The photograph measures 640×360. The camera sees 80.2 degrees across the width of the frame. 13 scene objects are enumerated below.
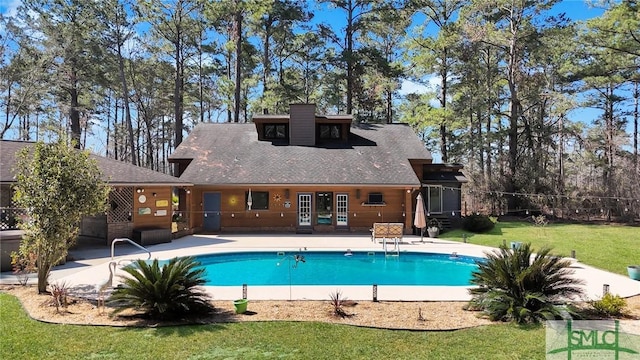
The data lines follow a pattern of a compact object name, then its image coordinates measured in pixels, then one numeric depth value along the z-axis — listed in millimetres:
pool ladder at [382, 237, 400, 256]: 13766
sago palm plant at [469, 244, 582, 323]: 6535
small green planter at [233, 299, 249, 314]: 6898
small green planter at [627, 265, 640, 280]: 9602
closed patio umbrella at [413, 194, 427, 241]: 15776
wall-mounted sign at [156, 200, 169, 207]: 15768
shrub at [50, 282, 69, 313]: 7105
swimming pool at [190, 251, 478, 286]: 10375
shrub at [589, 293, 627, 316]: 6863
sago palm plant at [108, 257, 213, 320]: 6516
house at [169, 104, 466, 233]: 18438
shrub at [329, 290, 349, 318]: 6797
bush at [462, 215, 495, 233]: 18234
